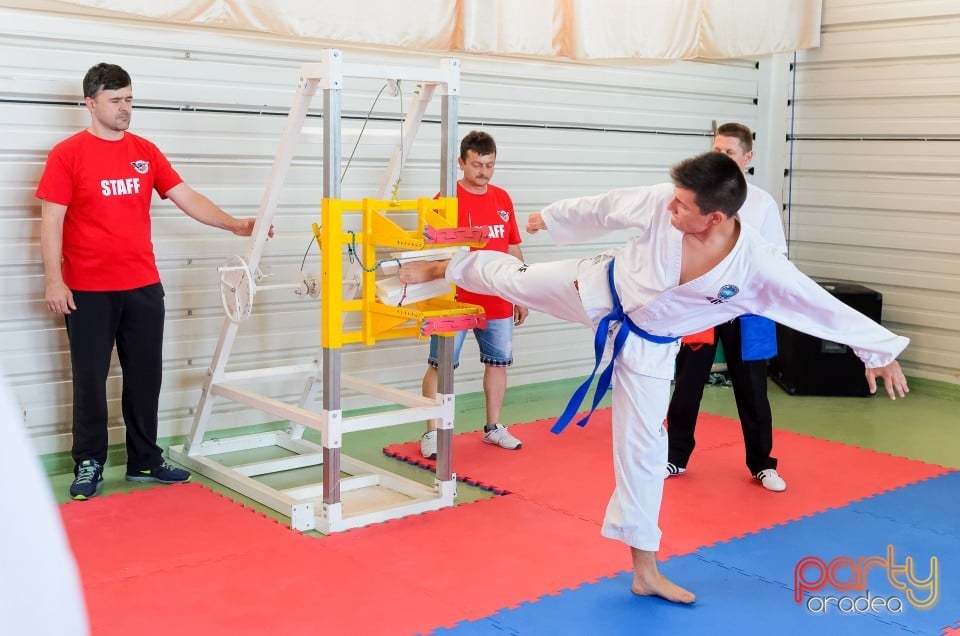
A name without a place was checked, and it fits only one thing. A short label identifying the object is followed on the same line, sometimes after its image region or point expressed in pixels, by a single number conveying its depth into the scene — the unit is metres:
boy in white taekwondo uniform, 3.24
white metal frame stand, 4.21
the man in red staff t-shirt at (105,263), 4.39
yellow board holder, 4.12
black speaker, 7.02
